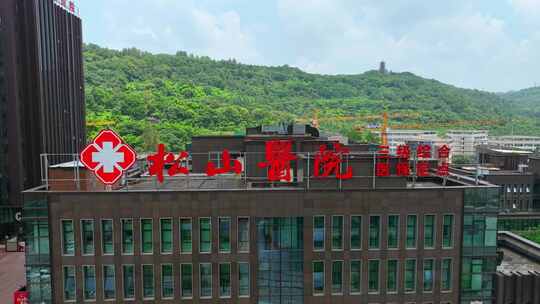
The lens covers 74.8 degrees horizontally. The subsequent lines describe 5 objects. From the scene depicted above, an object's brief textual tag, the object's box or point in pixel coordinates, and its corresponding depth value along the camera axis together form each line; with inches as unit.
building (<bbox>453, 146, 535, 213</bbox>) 2770.7
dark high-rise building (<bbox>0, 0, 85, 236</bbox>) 2239.2
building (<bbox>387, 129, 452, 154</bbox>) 6987.7
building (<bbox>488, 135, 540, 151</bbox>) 7288.4
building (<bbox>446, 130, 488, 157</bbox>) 7257.9
